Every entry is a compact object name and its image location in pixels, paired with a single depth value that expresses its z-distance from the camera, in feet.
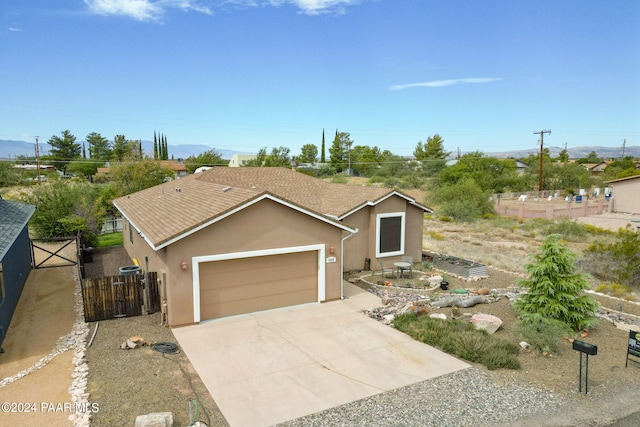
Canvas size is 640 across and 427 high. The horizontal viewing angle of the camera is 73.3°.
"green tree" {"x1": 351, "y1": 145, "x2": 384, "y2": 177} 280.72
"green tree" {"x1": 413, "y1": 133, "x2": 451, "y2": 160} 306.14
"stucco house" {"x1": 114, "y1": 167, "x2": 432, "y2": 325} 38.86
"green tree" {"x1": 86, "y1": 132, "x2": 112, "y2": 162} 291.38
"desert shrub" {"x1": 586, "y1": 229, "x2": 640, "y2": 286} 57.77
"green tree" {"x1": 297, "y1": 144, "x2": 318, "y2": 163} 328.41
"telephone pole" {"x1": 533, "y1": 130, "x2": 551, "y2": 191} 169.35
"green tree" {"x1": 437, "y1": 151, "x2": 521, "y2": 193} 176.96
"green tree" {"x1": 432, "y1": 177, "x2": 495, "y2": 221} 126.62
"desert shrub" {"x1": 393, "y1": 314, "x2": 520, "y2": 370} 32.43
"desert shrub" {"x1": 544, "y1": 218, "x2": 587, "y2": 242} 97.01
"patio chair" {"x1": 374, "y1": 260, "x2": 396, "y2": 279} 60.12
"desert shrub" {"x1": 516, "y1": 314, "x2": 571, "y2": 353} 34.88
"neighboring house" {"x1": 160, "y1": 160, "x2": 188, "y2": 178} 246.60
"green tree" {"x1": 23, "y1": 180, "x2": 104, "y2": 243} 81.20
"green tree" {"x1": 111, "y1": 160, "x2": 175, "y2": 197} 106.01
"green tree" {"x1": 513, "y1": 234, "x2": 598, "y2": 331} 39.14
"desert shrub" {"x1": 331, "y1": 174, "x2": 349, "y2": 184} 206.30
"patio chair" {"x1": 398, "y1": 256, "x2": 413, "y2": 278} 58.60
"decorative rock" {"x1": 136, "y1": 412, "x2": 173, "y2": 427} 22.98
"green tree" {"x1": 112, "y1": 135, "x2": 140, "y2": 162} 255.02
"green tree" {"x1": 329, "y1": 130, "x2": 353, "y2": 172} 303.68
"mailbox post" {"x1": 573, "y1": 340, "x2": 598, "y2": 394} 27.78
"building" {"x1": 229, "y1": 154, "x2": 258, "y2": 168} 346.03
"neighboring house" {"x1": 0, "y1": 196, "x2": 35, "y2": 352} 38.04
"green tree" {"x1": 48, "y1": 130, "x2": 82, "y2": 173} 274.98
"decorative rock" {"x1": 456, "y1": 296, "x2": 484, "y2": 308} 45.14
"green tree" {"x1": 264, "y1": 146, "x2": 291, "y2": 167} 248.52
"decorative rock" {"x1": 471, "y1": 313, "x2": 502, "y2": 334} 38.22
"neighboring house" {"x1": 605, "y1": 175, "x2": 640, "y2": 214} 147.13
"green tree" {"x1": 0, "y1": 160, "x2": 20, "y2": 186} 178.91
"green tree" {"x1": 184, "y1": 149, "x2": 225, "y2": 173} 232.65
